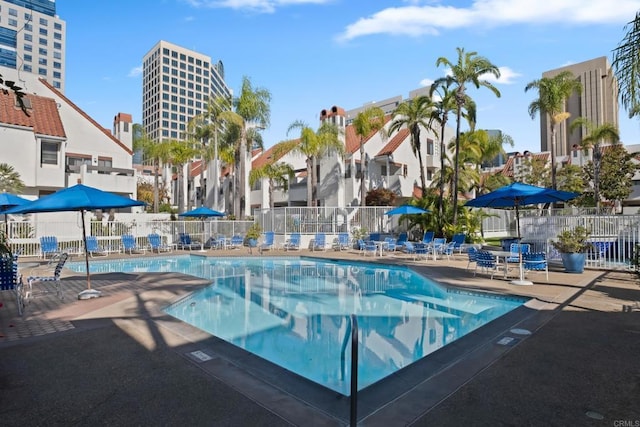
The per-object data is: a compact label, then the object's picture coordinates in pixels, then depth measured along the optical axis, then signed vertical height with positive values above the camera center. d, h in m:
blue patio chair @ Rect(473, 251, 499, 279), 11.41 -1.19
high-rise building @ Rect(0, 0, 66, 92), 96.94 +48.04
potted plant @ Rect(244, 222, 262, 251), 23.02 -0.85
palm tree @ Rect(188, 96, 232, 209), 28.39 +7.49
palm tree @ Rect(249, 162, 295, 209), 30.81 +3.79
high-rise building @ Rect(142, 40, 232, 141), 128.12 +45.74
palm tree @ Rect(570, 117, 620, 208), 28.89 +6.34
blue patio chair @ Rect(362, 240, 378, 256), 19.42 -1.41
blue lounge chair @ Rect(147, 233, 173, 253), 21.12 -1.18
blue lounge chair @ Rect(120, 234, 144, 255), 20.34 -1.09
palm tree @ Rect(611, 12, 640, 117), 5.69 +2.32
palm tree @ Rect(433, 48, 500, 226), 20.31 +7.70
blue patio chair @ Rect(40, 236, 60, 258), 17.84 -1.16
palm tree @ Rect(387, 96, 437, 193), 25.22 +6.83
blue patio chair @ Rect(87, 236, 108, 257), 18.91 -1.22
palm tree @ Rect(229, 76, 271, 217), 27.30 +7.60
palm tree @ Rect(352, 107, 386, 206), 26.55 +6.59
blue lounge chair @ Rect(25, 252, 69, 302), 8.64 -1.29
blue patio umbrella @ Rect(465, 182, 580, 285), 12.23 +0.74
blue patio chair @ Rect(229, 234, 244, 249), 23.50 -1.24
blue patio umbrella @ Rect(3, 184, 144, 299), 8.34 +0.43
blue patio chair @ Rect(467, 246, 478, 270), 11.96 -1.08
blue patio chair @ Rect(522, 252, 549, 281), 11.08 -1.17
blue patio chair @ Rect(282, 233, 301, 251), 22.36 -1.30
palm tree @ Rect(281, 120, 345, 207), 26.03 +5.25
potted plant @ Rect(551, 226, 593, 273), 12.18 -0.95
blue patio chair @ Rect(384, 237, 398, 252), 20.81 -1.33
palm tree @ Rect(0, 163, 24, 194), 18.95 +2.04
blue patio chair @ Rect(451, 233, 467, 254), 18.66 -0.98
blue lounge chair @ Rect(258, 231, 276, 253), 22.48 -1.18
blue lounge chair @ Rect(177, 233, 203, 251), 22.94 -1.30
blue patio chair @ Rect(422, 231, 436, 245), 20.12 -0.91
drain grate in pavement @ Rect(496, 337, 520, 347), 5.70 -1.81
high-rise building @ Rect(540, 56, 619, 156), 76.06 +23.58
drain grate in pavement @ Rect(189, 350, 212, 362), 5.09 -1.80
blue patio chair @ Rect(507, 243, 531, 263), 11.30 -1.03
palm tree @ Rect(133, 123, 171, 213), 39.59 +8.00
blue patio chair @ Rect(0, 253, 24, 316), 7.63 -1.10
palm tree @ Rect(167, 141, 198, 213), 38.09 +6.62
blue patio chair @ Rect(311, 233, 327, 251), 22.28 -1.16
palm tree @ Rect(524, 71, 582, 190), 25.30 +8.20
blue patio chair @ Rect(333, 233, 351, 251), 22.94 -1.30
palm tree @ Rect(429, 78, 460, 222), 21.02 +6.55
